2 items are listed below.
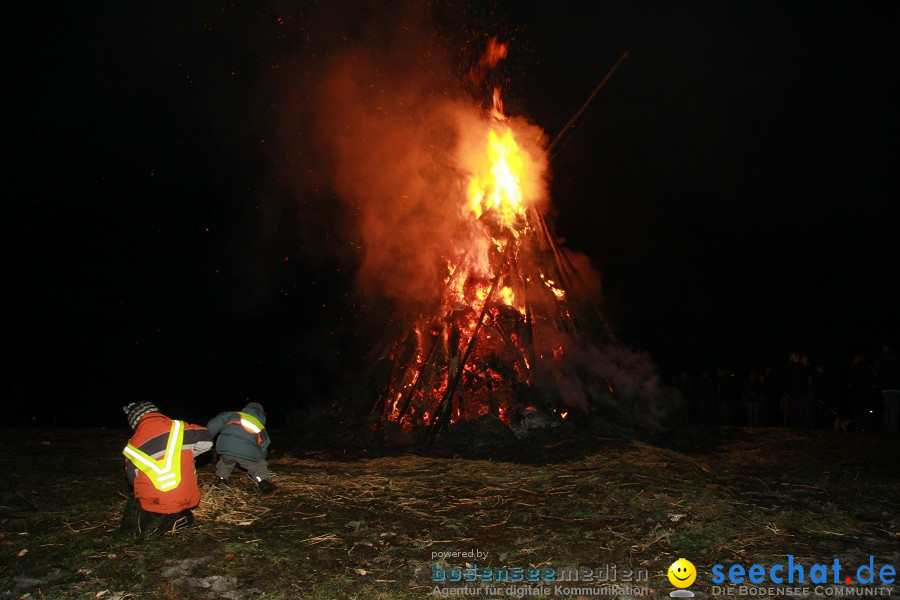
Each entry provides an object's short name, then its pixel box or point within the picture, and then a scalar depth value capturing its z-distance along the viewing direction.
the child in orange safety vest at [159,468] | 4.84
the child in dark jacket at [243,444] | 6.57
